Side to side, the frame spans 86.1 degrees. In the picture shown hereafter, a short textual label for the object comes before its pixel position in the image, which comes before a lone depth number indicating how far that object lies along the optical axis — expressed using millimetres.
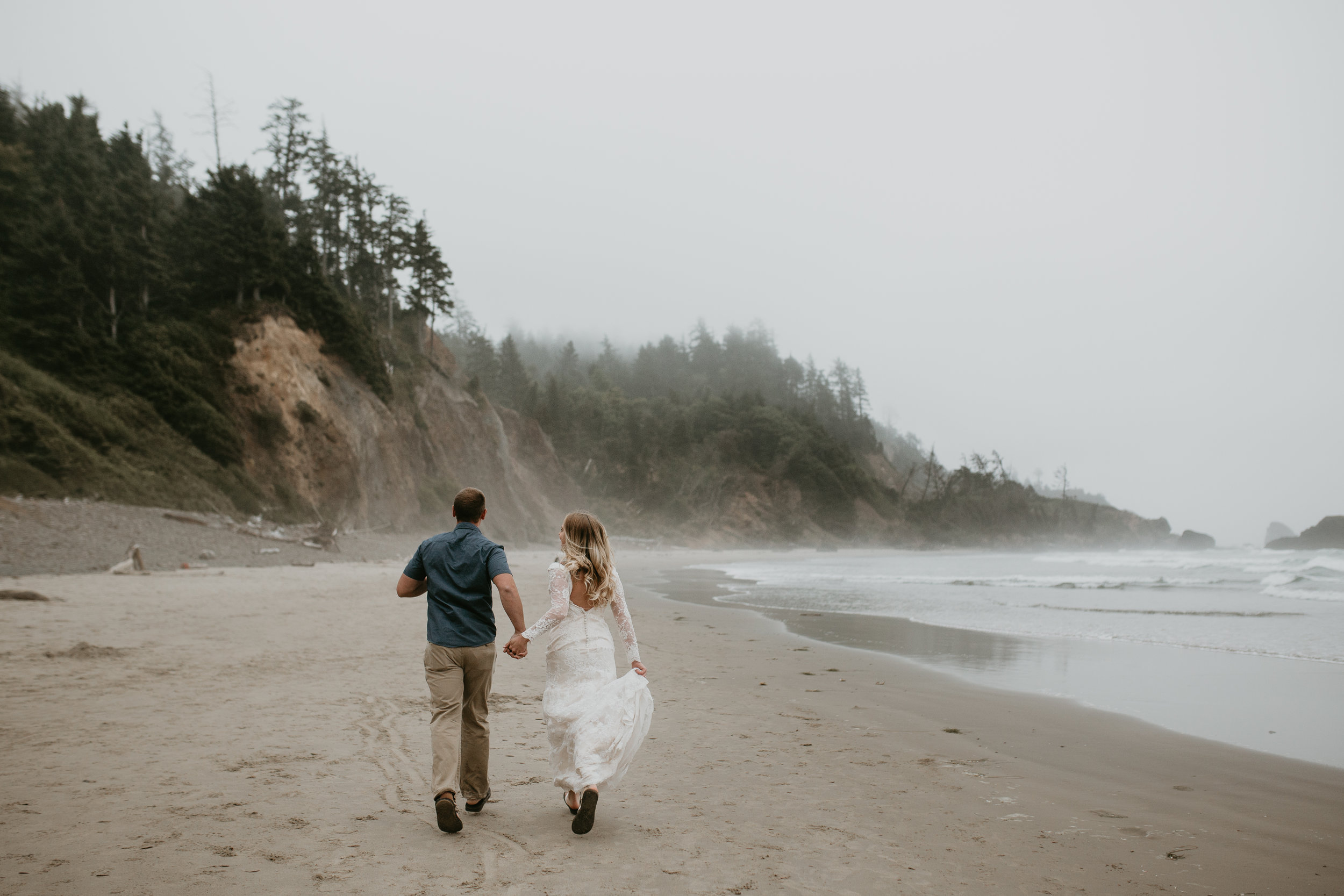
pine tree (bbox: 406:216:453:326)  41906
